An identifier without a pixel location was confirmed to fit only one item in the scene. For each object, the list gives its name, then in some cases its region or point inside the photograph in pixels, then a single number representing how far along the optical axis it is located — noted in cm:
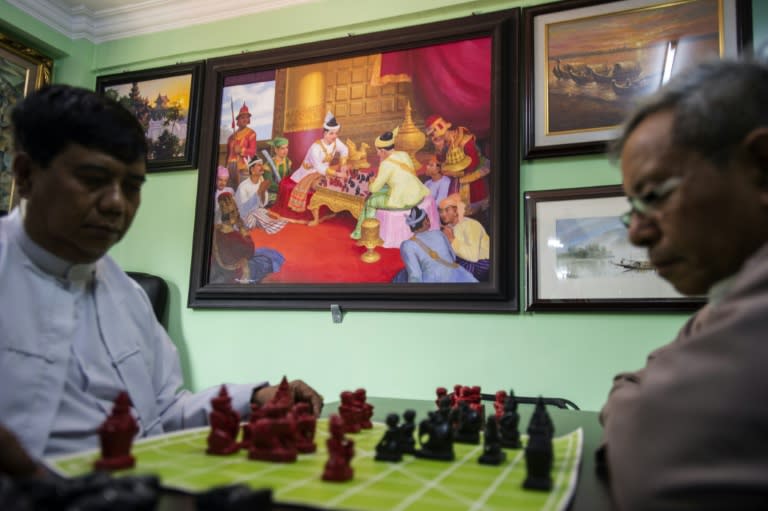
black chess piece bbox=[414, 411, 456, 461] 120
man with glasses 76
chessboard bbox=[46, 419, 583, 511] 89
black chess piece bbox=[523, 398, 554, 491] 98
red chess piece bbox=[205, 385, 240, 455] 117
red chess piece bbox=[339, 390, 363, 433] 154
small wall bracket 365
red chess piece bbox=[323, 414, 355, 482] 99
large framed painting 340
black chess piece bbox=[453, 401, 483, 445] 140
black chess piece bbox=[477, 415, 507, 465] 117
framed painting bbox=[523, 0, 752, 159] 311
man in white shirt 134
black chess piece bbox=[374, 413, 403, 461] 117
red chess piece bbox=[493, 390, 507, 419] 208
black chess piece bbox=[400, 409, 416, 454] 122
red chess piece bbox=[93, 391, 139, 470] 102
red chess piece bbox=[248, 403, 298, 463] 113
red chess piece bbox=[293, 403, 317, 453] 121
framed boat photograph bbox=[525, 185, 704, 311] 304
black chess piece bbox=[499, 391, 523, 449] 136
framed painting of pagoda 429
